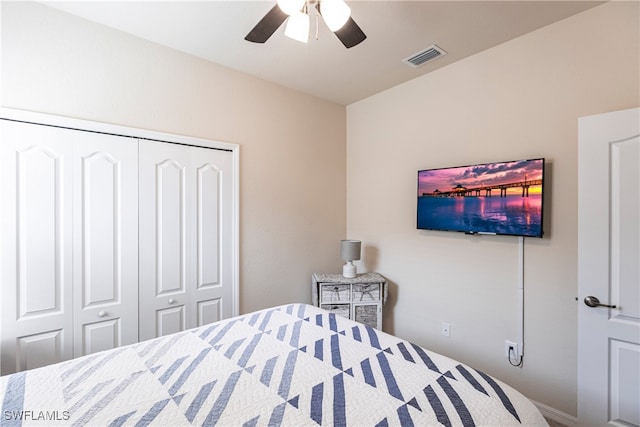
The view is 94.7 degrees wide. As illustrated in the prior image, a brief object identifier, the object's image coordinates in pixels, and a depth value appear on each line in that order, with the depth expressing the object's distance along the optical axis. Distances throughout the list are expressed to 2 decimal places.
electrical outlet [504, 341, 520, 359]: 2.15
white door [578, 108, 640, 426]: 1.61
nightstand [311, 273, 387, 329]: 2.83
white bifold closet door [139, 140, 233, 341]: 2.19
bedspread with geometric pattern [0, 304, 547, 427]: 0.99
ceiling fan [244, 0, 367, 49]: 1.39
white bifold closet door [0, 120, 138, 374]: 1.72
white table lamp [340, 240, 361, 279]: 2.98
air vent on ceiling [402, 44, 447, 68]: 2.27
